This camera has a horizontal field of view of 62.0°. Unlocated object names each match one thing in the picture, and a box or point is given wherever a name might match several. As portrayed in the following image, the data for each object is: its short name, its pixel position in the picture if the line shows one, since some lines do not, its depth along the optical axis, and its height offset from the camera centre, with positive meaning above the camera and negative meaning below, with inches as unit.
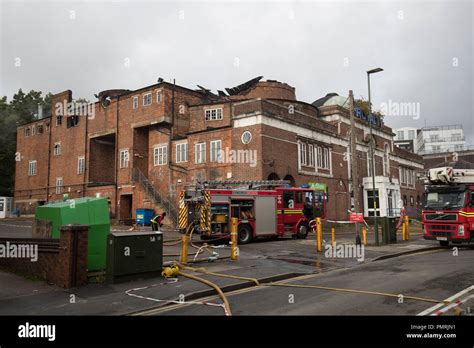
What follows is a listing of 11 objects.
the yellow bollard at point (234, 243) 551.8 -49.3
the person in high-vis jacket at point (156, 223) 778.8 -27.2
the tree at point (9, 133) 2292.1 +457.0
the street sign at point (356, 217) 665.0 -18.2
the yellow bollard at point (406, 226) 862.5 -45.2
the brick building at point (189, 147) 1225.4 +229.2
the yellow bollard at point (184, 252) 496.7 -55.3
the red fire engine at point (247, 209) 771.4 -2.2
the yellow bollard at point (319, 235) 647.8 -46.4
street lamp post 725.4 +248.6
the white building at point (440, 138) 3686.8 +636.3
